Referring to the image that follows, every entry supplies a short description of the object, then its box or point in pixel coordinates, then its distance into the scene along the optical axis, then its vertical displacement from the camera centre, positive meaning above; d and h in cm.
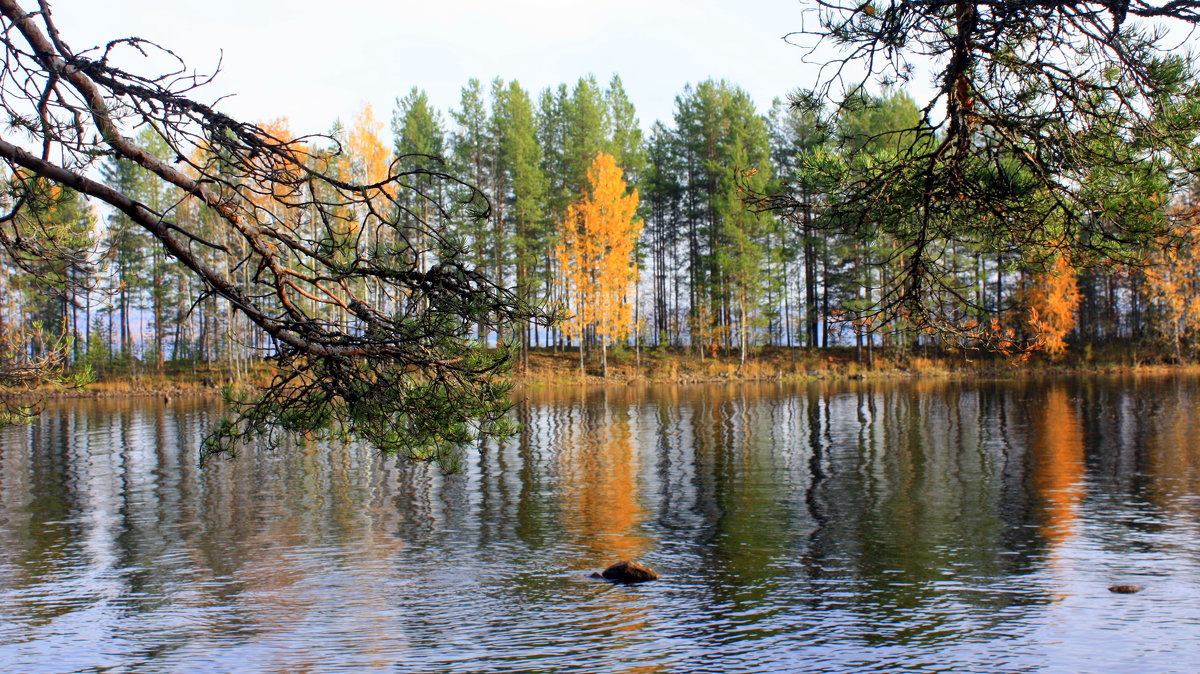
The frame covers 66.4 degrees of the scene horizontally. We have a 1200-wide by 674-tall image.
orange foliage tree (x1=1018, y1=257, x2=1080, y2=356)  4794 +272
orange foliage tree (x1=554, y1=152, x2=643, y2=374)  4653 +547
